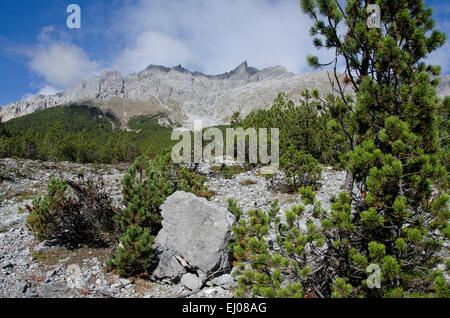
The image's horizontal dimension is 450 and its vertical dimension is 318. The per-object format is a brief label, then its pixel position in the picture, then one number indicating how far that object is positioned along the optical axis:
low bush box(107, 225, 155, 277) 7.10
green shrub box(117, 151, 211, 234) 8.66
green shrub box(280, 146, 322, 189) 14.81
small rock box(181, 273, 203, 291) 7.02
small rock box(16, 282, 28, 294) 6.38
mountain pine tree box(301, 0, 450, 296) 3.82
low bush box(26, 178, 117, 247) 8.55
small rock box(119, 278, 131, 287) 7.18
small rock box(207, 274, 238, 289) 6.79
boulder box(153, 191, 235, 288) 7.31
